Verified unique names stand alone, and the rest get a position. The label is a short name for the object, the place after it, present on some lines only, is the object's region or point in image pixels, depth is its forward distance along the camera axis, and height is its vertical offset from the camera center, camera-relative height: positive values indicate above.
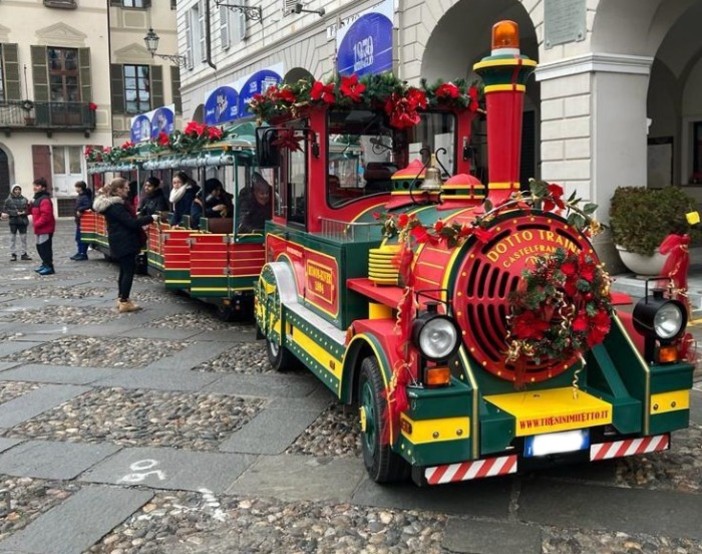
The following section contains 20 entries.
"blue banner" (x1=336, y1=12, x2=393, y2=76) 13.56 +2.81
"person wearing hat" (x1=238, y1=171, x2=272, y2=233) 8.60 -0.11
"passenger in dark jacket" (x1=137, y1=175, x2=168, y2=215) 12.34 +0.03
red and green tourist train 3.40 -0.70
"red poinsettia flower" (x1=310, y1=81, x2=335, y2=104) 5.19 +0.72
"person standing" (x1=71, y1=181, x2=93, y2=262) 15.82 -0.10
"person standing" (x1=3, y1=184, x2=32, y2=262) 15.24 -0.24
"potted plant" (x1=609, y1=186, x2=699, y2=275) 8.93 -0.36
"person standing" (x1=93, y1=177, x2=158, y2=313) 9.13 -0.26
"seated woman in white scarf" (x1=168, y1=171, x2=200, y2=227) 10.77 +0.08
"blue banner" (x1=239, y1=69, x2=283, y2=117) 16.97 +2.64
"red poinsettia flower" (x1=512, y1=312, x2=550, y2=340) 3.56 -0.62
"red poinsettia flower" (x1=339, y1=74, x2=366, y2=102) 5.21 +0.76
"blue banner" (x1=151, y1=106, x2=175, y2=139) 19.14 +2.07
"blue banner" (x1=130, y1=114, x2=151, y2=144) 21.31 +2.11
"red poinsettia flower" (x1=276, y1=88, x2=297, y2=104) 5.36 +0.73
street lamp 24.61 +5.19
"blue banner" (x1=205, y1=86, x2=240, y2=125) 18.33 +2.37
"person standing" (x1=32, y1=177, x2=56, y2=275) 13.41 -0.35
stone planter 9.06 -0.85
